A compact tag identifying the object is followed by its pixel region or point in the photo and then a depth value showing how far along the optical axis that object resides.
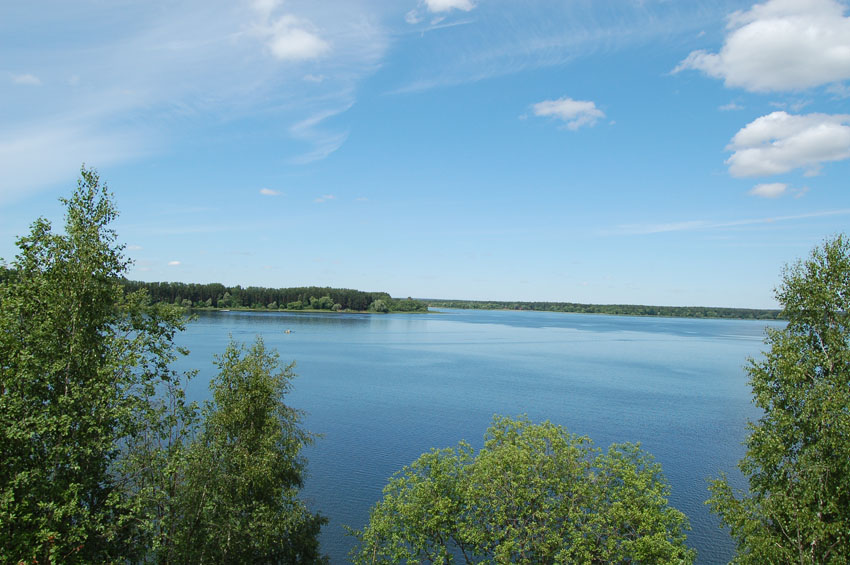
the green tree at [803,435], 12.34
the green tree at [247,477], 14.40
